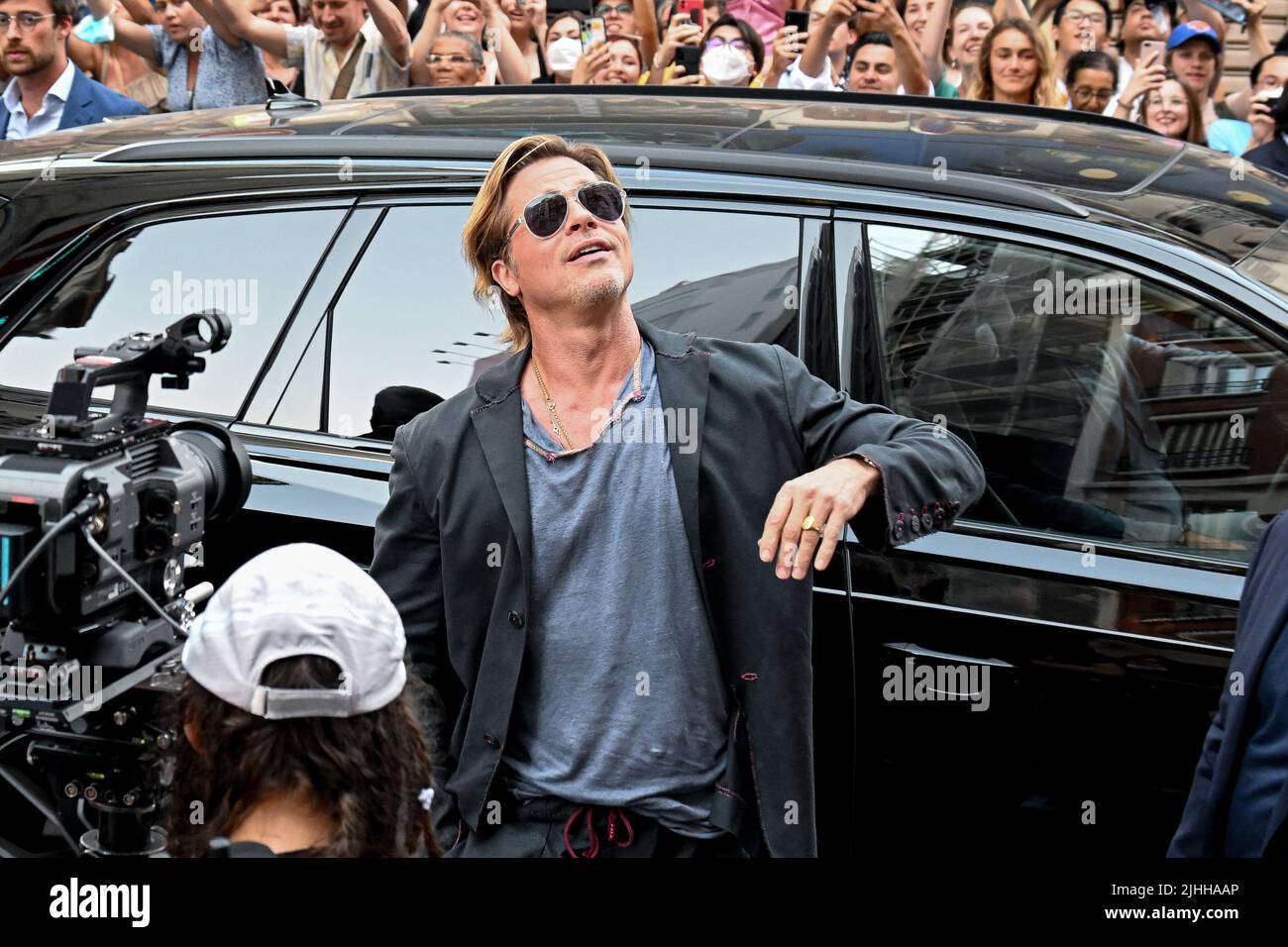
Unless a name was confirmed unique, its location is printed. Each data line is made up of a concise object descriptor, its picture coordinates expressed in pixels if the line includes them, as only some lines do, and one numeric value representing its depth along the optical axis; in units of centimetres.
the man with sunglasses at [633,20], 735
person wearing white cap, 169
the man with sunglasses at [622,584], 235
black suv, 285
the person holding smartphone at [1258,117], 635
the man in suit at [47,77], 613
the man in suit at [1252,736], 208
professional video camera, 190
